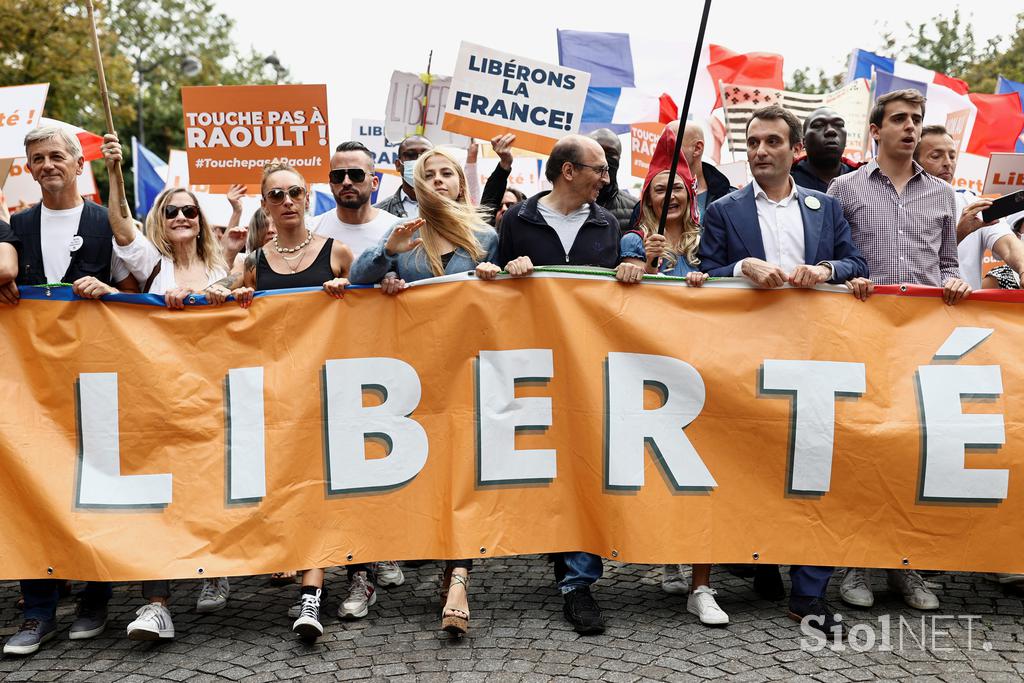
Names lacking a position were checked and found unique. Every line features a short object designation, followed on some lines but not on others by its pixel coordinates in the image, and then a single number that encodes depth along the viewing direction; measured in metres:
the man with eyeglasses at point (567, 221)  5.12
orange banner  4.78
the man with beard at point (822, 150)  6.48
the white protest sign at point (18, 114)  8.17
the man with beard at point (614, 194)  6.39
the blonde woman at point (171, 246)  5.28
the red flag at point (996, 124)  12.77
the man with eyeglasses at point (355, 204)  5.96
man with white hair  5.12
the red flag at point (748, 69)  13.47
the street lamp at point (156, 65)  30.22
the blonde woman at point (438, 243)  4.91
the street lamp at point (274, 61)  22.60
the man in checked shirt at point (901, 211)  5.22
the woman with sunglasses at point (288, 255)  5.14
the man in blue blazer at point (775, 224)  5.02
